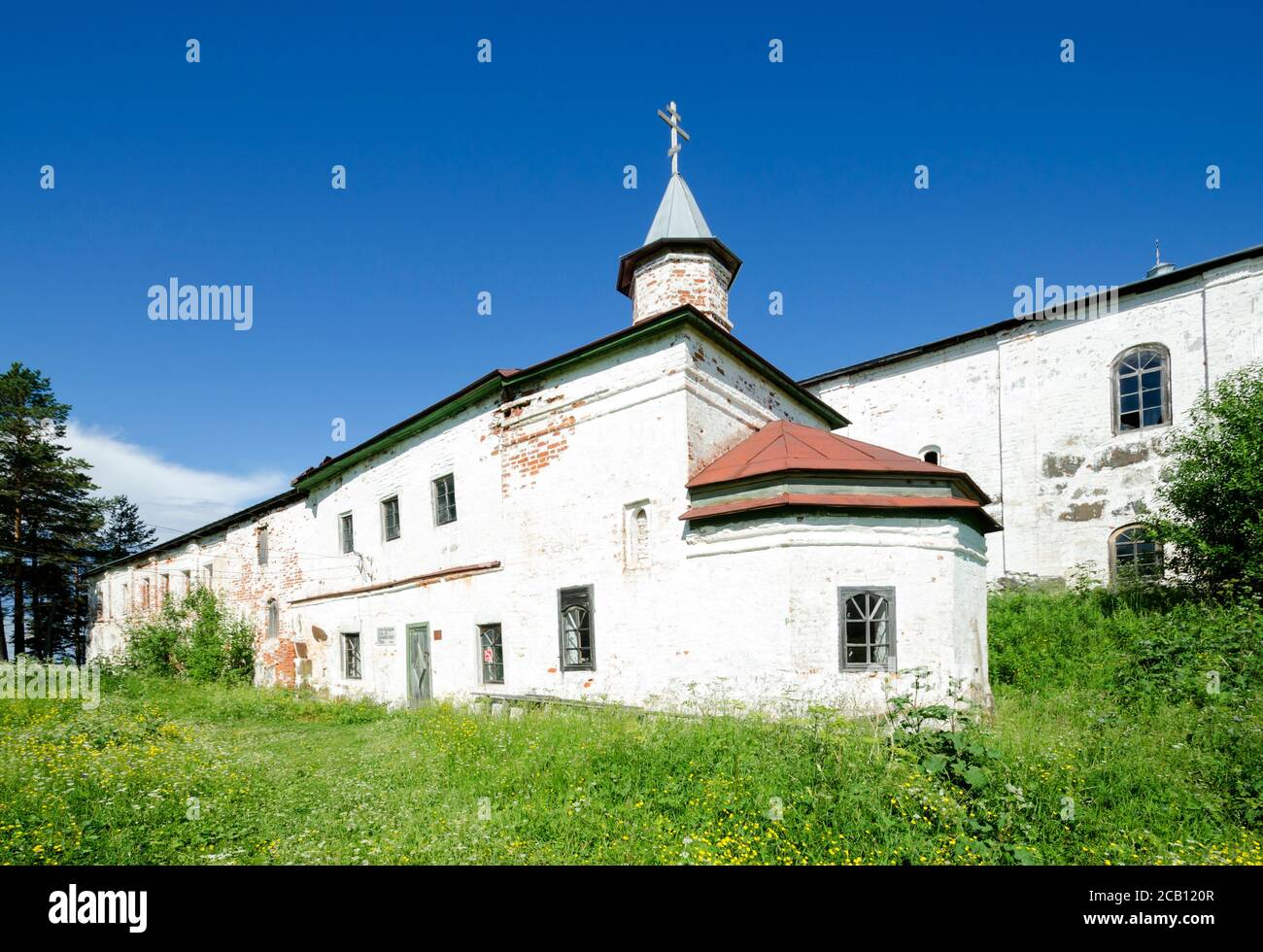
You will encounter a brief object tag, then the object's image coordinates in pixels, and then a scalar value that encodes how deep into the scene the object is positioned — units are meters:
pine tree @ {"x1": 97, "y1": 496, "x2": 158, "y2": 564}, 43.88
